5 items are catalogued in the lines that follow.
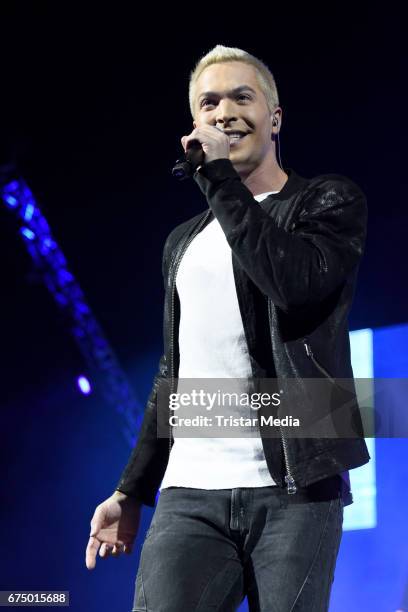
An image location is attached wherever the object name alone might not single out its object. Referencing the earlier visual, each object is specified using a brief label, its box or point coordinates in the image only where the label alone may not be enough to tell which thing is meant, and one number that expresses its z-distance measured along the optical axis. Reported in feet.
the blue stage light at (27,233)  33.32
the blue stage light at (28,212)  32.89
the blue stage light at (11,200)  32.71
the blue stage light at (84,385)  34.81
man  9.64
